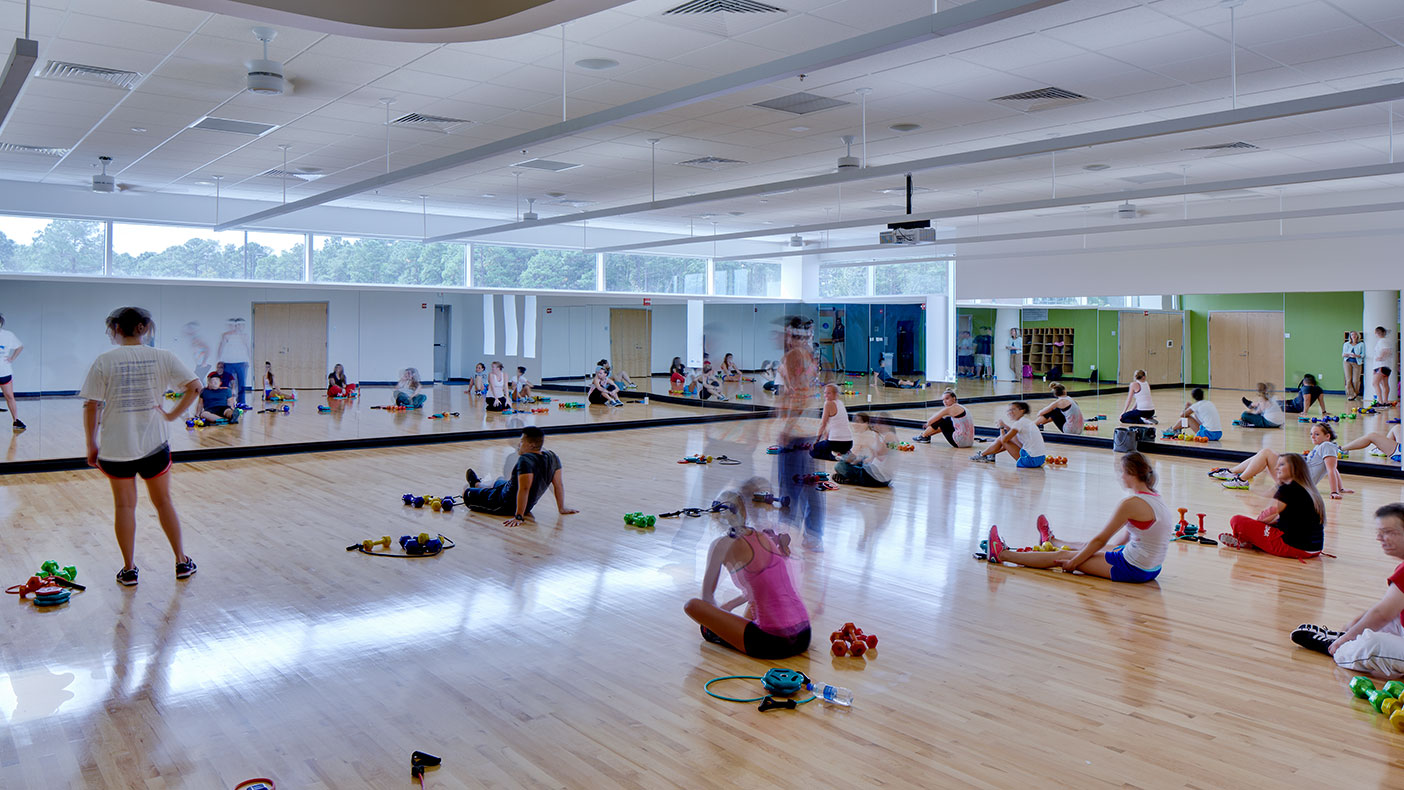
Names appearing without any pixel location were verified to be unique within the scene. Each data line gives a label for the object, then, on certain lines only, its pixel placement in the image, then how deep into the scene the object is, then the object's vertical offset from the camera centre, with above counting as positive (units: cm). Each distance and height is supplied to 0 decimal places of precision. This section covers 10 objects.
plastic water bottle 399 -134
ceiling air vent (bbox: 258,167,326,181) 1260 +252
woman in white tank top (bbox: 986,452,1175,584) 575 -104
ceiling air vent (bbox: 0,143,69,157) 1112 +249
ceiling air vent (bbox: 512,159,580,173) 1178 +249
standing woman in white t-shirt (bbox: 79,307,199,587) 543 -26
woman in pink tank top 435 -103
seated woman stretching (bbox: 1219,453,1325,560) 653 -102
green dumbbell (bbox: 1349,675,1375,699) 404 -131
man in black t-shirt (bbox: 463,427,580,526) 764 -95
